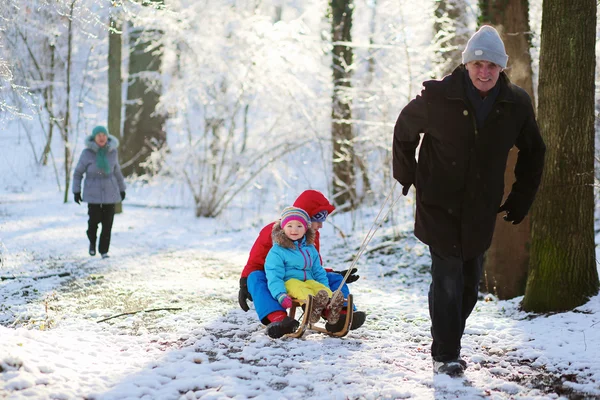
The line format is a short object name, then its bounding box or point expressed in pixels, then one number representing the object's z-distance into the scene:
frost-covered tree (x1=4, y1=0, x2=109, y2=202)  14.96
